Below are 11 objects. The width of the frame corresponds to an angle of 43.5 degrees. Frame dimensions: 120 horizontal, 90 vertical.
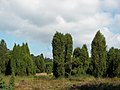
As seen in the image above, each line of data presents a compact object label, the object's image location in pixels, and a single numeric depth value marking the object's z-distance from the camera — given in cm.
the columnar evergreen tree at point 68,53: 2410
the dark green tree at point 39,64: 3714
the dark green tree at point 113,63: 2294
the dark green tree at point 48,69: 3922
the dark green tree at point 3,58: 2786
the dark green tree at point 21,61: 2570
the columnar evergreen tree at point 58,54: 2306
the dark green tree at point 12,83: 777
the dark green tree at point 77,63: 2438
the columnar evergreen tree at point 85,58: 2526
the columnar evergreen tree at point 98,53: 2303
